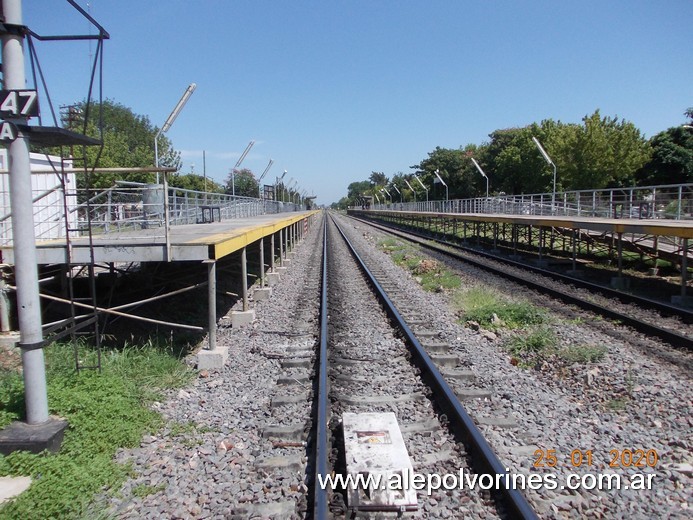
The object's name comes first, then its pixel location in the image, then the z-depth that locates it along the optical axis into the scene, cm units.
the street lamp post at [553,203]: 2328
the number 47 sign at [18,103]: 402
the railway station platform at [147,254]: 693
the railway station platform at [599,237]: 1106
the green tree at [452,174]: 7631
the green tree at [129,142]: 3972
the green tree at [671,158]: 4738
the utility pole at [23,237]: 409
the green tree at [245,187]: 6788
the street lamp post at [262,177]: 4803
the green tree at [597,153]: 4206
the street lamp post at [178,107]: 1586
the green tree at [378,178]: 18620
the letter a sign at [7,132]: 404
